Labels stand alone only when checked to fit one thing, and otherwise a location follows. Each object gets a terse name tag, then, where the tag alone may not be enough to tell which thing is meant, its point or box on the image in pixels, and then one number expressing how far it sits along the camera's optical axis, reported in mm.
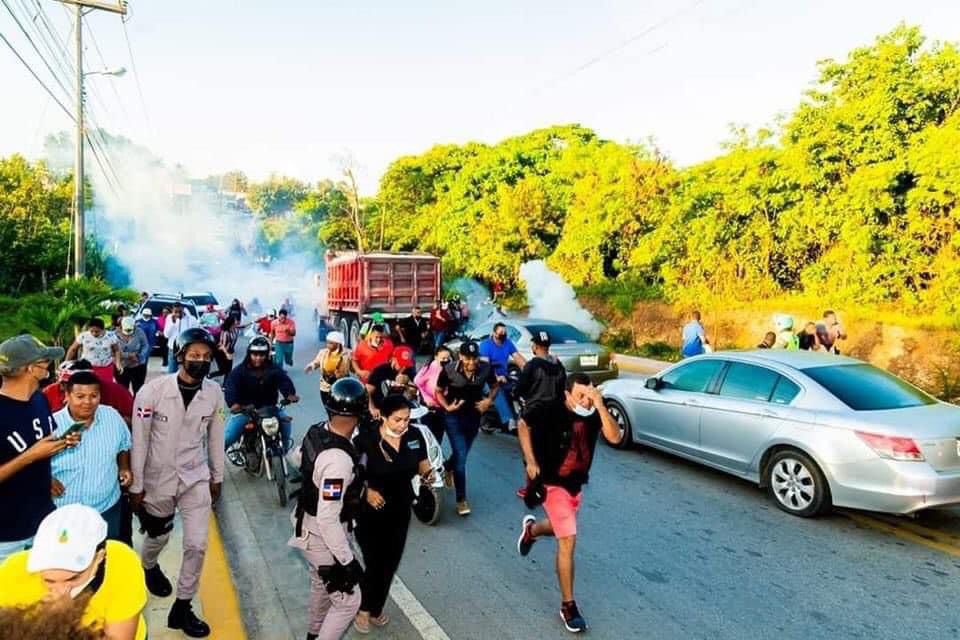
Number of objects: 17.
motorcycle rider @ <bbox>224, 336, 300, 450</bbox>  6520
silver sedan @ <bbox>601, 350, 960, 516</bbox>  5227
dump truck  18750
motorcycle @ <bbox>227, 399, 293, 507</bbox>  6312
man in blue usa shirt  2961
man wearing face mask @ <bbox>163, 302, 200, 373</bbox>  12534
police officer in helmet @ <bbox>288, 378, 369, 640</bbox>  3121
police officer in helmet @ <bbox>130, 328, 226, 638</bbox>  3791
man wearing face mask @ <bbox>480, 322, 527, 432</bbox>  8406
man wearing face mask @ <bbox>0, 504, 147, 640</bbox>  1848
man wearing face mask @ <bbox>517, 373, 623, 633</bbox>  3961
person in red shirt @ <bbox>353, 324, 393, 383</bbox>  7262
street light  21530
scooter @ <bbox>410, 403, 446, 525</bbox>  5602
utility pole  19125
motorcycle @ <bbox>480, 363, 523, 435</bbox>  8578
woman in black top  3779
